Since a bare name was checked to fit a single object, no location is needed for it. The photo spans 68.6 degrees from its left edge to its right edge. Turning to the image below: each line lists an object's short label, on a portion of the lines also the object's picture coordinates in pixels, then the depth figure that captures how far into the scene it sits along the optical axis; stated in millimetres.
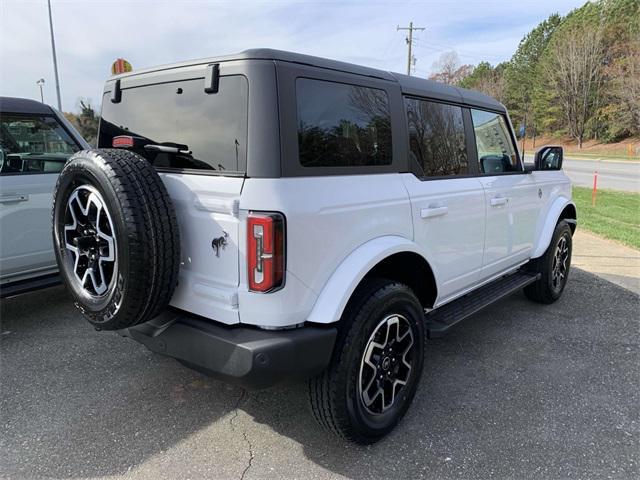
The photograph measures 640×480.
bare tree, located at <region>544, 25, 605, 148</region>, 48781
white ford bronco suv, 2172
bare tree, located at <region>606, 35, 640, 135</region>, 42125
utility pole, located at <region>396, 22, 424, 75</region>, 41875
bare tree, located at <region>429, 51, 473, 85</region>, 68625
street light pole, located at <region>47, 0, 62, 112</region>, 21581
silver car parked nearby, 4168
